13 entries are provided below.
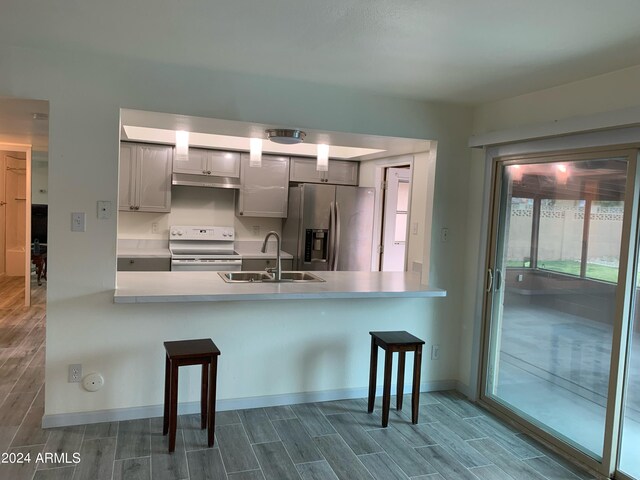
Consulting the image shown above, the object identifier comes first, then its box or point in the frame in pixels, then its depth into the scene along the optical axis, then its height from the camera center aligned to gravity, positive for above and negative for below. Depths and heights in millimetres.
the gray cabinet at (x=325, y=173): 5477 +523
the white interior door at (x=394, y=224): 5242 -29
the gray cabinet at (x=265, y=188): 5324 +301
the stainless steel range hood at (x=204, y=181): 5059 +335
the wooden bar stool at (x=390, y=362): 3162 -947
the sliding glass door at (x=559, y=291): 2711 -396
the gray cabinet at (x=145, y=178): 4895 +325
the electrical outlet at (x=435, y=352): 3818 -1021
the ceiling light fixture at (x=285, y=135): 3195 +538
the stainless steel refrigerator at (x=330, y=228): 5117 -105
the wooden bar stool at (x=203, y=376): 2688 -954
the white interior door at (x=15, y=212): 8141 -158
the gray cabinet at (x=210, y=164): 5062 +517
